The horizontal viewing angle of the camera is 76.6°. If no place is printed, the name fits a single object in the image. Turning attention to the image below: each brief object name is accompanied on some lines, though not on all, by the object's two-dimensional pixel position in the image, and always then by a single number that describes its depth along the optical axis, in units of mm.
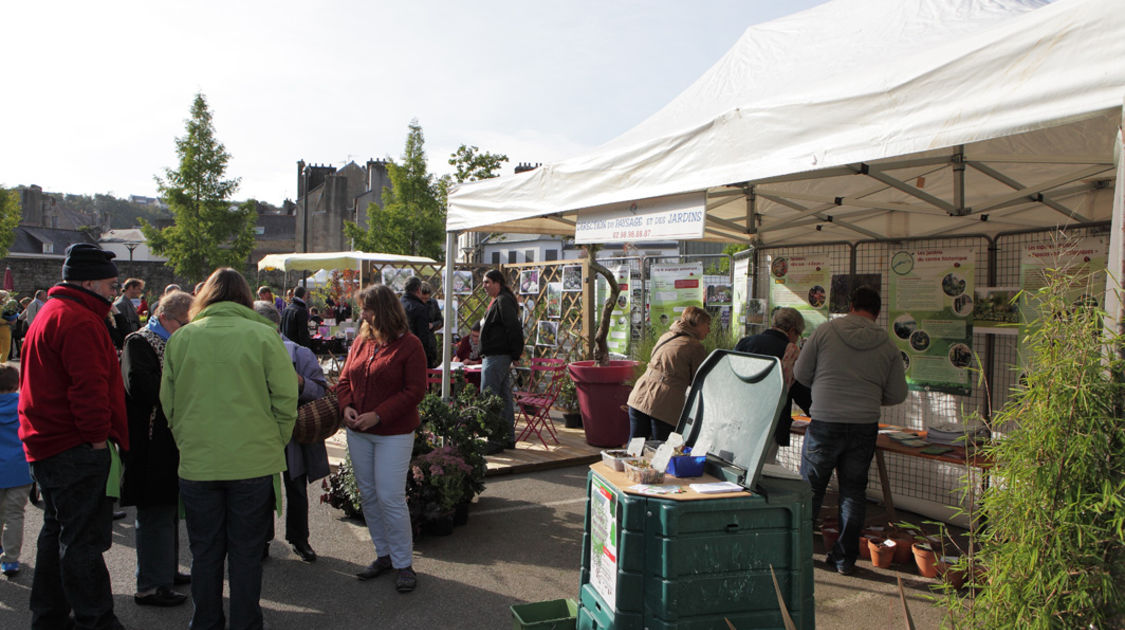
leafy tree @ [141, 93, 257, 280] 27234
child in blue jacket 4023
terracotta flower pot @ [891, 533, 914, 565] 4504
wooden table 4484
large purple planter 7219
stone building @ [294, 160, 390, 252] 45188
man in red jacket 3141
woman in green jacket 3037
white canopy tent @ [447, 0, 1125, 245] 2541
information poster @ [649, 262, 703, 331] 8766
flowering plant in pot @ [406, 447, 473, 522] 4723
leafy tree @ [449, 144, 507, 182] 20312
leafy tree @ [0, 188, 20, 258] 25625
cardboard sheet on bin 2502
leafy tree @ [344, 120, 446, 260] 25359
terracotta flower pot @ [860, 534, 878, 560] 4553
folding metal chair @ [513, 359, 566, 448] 7387
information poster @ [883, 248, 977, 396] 5535
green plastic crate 2952
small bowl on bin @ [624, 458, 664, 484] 2689
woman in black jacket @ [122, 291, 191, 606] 3582
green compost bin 2451
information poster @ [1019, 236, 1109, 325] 4613
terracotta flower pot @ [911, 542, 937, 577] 4211
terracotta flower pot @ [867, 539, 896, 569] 4387
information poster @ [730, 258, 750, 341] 7301
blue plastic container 2803
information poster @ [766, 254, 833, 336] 6551
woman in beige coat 4699
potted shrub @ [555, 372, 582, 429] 8523
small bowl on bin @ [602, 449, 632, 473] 2924
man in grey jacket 4191
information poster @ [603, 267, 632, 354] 9516
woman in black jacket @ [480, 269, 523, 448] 6910
